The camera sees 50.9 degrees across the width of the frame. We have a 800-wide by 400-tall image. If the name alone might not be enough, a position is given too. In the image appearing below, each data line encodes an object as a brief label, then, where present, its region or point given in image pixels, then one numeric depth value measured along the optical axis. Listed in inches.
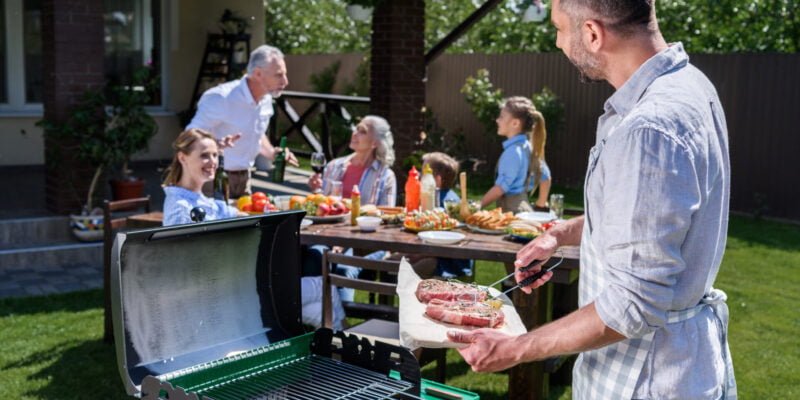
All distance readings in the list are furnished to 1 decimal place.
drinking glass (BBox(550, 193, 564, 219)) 195.5
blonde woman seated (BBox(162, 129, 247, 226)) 175.6
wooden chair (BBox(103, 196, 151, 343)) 199.0
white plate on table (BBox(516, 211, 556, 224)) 196.5
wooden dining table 164.7
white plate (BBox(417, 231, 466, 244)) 174.6
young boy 229.6
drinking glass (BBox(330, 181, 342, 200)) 217.3
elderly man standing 243.0
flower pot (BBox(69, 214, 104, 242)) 285.6
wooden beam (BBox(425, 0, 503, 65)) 344.5
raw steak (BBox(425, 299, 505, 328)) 93.4
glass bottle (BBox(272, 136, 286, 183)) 231.2
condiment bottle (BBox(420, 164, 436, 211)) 202.5
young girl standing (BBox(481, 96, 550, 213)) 243.3
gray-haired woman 235.9
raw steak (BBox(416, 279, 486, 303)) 100.8
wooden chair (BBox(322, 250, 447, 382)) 152.8
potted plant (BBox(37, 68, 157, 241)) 280.8
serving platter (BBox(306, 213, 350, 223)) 199.6
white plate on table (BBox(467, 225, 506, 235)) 187.2
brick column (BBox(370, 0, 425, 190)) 336.5
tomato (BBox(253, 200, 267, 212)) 200.7
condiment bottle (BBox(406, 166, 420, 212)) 206.2
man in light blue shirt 63.4
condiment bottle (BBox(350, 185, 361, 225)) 196.7
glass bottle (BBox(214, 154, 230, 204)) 200.5
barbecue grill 93.9
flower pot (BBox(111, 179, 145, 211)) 321.1
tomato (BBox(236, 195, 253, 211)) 205.0
